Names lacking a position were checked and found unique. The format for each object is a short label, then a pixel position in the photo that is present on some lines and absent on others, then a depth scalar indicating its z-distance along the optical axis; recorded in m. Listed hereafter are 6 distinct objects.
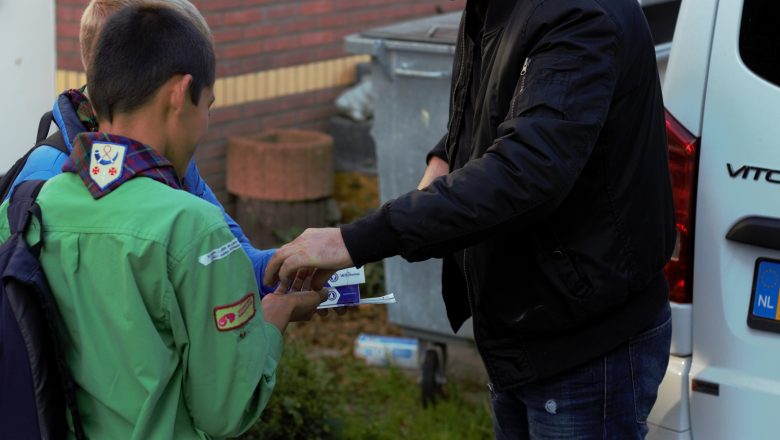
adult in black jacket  2.42
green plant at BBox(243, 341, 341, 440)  3.94
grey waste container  4.82
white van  2.85
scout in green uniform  2.06
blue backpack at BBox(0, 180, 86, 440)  2.04
